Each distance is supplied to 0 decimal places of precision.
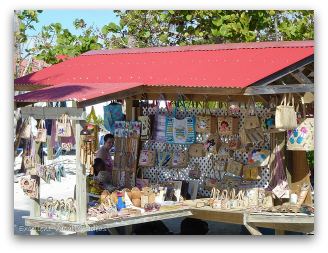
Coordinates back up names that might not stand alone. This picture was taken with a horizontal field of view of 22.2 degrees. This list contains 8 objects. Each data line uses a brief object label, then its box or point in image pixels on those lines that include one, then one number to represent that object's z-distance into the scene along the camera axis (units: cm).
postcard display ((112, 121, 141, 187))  1041
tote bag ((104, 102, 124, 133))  1084
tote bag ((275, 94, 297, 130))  873
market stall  855
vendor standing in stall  1050
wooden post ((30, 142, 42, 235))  871
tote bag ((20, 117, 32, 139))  866
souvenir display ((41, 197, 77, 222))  835
